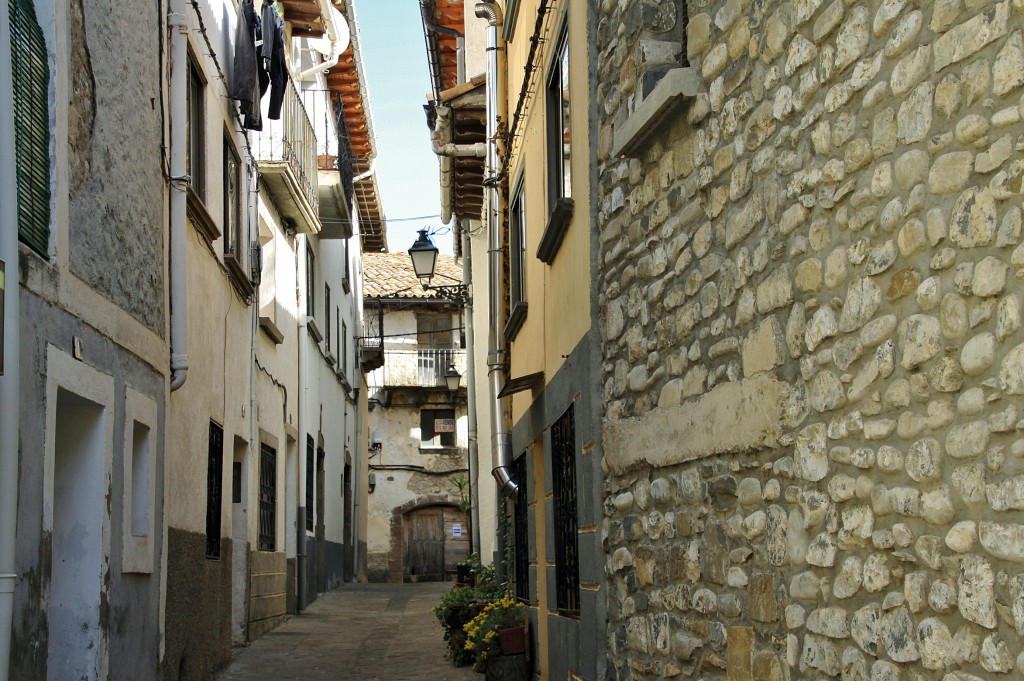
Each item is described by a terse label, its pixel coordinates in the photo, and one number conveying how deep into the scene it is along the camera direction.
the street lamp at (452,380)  25.44
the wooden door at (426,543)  34.62
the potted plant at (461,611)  11.45
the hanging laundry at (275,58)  12.38
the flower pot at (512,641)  9.87
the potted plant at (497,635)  9.85
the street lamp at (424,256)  17.89
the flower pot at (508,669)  9.77
